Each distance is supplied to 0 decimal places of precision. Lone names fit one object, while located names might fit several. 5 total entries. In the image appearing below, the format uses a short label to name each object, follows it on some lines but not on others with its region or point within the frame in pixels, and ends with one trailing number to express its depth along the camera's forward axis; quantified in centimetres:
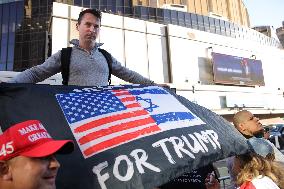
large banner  159
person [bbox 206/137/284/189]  260
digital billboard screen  4350
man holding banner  253
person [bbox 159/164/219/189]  256
